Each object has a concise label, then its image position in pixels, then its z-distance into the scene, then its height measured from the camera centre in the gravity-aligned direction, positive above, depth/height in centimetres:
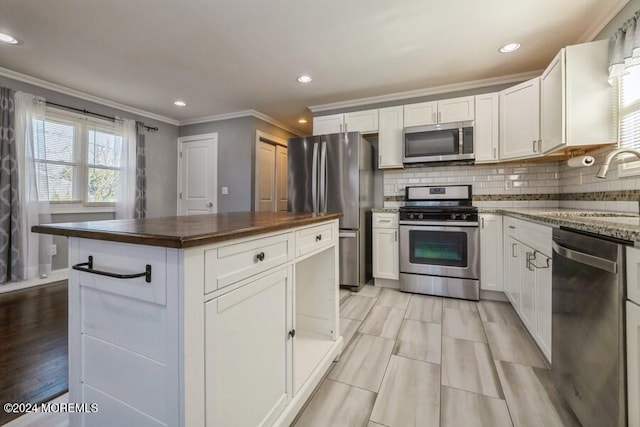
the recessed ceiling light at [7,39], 238 +146
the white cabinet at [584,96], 194 +81
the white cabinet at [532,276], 162 -45
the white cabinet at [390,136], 337 +89
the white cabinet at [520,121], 258 +87
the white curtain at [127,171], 405 +56
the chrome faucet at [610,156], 141 +27
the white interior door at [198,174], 466 +60
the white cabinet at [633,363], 86 -47
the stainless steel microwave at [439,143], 304 +74
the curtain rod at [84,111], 338 +127
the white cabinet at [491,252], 282 -43
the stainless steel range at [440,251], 288 -43
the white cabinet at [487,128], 298 +88
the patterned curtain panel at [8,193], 296 +17
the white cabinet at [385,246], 321 -42
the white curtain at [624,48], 163 +98
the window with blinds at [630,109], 175 +65
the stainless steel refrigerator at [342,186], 326 +28
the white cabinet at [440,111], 309 +112
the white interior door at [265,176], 456 +57
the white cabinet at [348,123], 350 +113
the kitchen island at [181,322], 79 -37
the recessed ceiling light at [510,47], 250 +147
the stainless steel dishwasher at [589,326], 94 -45
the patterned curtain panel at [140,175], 423 +52
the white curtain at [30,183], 307 +29
